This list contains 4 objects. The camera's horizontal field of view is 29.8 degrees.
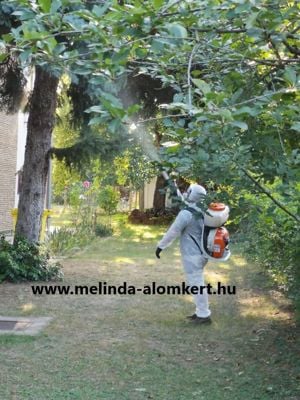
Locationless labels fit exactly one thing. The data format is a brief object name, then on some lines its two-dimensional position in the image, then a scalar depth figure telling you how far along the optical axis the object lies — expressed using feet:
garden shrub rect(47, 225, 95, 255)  46.26
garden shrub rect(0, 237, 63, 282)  31.30
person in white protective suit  23.67
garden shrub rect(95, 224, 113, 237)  62.59
